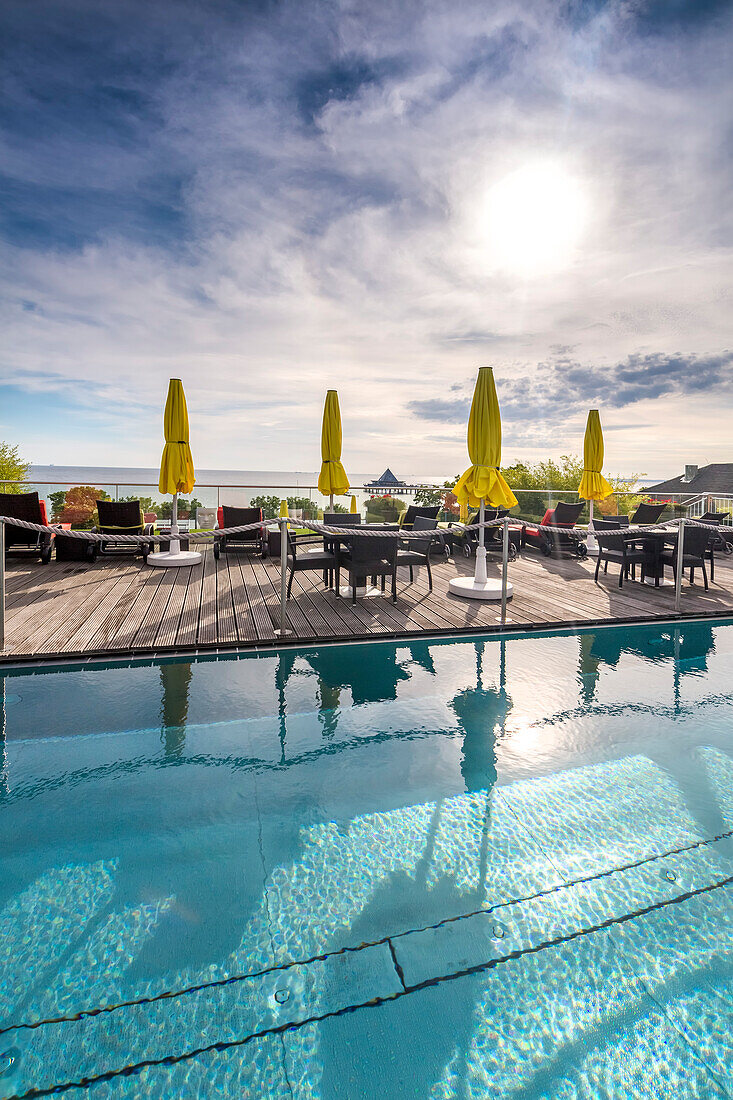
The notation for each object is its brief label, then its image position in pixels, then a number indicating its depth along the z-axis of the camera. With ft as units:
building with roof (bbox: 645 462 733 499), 90.74
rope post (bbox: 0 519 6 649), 14.99
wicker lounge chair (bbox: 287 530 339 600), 21.31
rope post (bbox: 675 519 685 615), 20.22
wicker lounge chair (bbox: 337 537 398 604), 20.01
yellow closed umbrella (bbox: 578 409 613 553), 31.89
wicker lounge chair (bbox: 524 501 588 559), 32.19
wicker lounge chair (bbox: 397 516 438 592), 22.15
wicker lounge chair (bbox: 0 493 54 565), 26.35
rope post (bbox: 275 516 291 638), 16.88
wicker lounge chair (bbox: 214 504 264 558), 29.50
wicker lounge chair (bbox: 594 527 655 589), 24.02
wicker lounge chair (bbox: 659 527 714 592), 22.68
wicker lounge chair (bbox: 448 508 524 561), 30.99
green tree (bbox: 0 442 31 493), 51.11
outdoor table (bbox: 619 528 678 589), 24.04
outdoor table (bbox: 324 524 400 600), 21.89
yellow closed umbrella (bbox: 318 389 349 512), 27.14
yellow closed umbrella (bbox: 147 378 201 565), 26.63
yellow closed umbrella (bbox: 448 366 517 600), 21.52
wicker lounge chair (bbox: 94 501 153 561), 27.14
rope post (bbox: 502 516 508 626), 18.88
